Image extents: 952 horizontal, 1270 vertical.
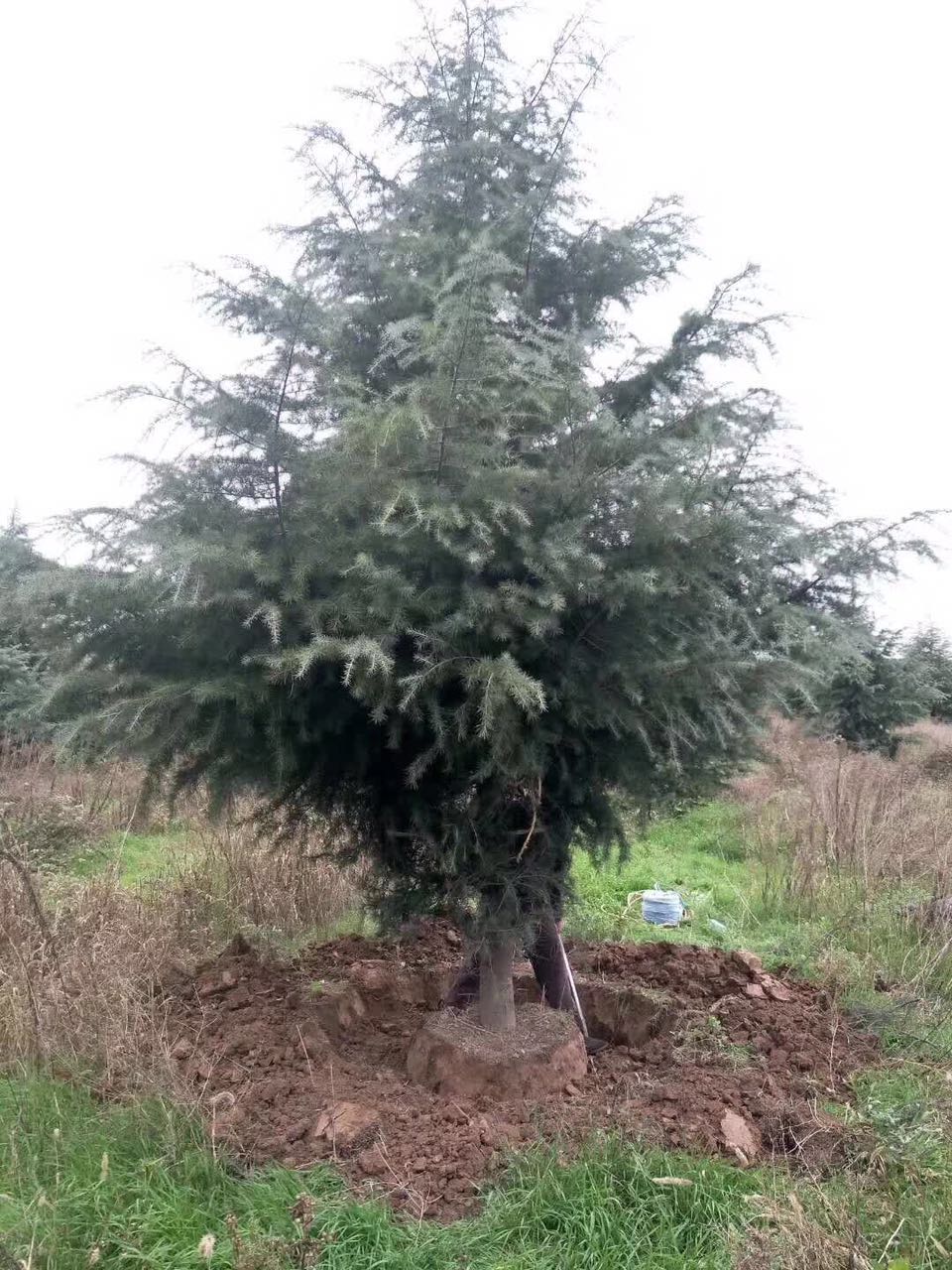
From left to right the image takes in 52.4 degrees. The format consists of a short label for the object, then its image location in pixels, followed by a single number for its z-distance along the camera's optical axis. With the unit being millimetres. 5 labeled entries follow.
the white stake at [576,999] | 4625
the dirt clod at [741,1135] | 3330
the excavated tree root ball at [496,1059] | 3941
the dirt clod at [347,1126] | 3393
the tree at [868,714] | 13273
